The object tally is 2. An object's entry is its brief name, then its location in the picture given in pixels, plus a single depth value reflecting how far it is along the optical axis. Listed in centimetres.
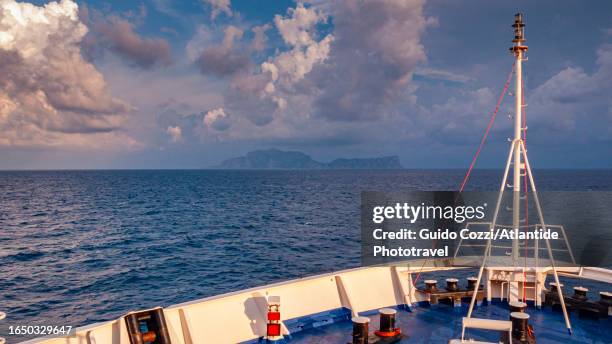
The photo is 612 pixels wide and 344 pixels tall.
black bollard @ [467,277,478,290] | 1325
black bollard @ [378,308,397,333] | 1018
